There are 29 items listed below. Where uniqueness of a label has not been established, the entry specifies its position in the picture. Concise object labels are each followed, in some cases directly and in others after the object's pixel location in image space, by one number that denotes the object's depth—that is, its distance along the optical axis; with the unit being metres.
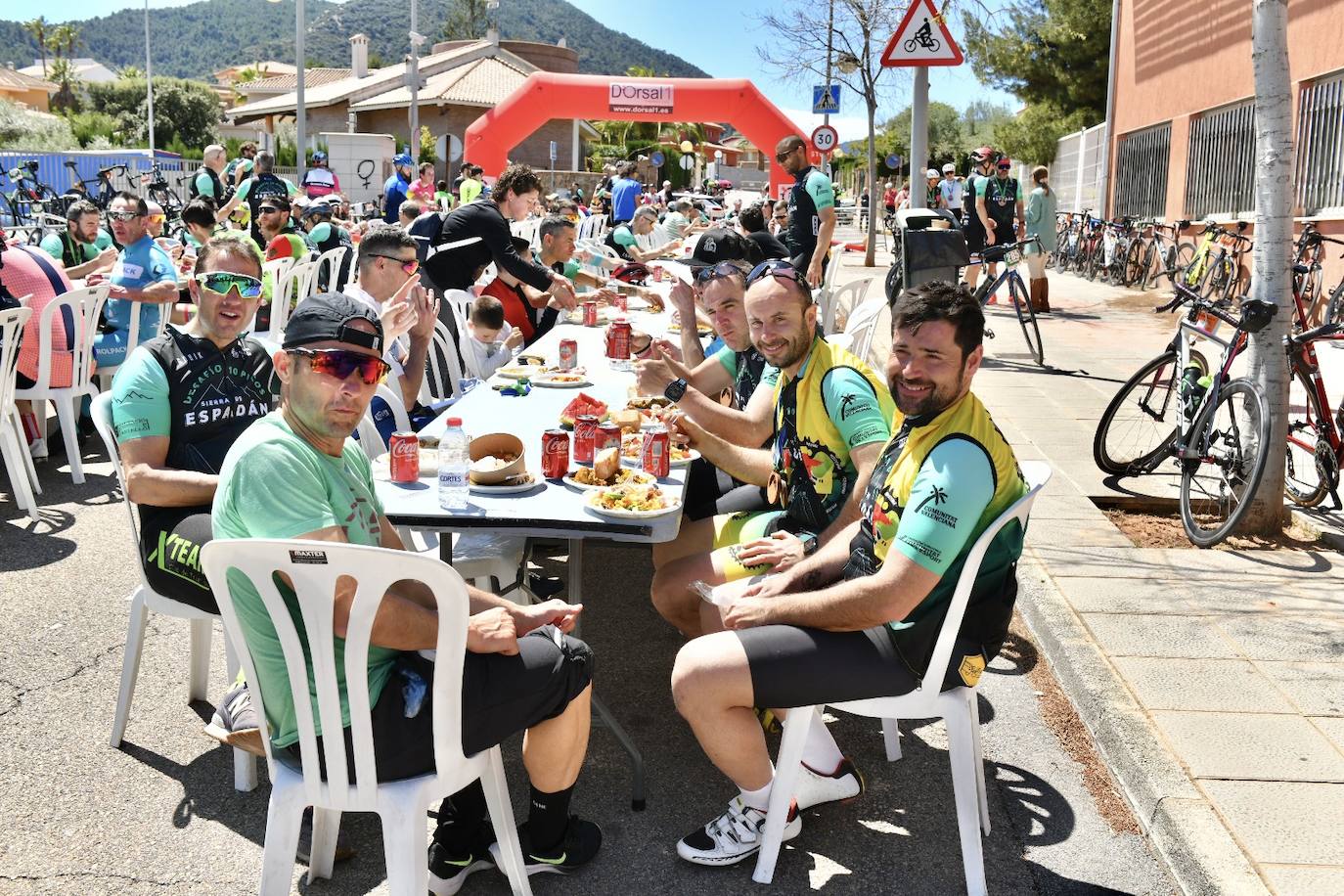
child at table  6.68
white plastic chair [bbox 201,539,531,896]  2.30
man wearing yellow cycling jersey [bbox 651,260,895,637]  3.50
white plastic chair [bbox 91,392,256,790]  3.46
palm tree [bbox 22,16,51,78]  118.62
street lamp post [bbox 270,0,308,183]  27.67
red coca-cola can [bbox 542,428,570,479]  3.65
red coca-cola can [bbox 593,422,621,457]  3.79
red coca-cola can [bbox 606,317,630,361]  5.96
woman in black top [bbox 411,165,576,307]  7.39
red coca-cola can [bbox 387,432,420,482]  3.49
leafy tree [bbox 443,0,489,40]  110.62
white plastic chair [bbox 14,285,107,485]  6.36
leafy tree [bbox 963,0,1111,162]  27.44
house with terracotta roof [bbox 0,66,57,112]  70.31
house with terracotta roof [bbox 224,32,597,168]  54.62
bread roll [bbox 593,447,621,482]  3.62
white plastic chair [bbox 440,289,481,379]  6.76
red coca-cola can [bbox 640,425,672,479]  3.72
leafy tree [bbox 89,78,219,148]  64.81
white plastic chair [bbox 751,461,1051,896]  2.89
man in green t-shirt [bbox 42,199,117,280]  8.57
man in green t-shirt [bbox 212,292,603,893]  2.41
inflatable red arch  27.00
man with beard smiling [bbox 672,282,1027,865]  2.75
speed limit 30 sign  21.92
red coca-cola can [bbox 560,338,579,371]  5.70
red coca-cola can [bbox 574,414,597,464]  3.83
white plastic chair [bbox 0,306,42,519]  5.86
